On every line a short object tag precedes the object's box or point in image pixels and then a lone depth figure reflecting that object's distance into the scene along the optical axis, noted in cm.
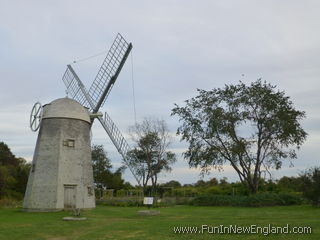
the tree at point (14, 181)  3817
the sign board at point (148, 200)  2133
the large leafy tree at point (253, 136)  3194
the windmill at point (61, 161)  2306
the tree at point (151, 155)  4459
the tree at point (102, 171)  4703
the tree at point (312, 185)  2320
